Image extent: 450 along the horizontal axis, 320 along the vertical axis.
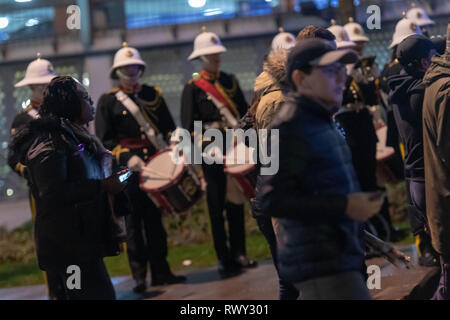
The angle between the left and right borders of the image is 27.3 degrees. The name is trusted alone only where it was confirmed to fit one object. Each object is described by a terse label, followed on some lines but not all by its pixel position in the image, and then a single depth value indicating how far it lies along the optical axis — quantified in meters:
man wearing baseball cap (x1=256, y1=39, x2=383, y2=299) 4.03
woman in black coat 5.34
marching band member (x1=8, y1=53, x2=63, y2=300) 8.84
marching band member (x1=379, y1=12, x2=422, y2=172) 9.34
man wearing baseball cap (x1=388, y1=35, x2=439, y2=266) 6.67
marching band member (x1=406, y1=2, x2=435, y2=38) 10.93
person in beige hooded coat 5.40
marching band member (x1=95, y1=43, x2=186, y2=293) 9.60
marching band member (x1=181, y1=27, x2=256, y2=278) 9.84
